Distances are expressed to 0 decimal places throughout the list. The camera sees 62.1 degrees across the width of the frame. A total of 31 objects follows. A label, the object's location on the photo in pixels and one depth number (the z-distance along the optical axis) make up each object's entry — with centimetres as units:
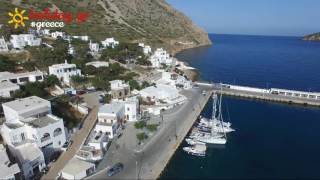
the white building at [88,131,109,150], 3912
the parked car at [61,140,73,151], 3855
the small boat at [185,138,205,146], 4613
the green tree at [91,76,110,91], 6228
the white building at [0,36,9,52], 7212
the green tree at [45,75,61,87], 5735
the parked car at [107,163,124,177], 3462
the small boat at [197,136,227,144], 4703
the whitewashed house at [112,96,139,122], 4991
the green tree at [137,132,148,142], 4344
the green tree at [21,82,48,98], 5112
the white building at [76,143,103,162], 3675
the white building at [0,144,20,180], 2975
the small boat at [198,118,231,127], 5310
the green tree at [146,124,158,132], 4681
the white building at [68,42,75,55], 8131
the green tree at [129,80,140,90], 6451
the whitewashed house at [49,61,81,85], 6162
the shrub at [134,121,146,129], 4750
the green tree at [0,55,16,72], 6149
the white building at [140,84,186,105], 5962
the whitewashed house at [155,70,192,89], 7194
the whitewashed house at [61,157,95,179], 3258
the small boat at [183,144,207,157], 4353
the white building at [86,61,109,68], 7304
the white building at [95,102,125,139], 4406
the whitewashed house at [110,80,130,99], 5839
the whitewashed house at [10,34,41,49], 7650
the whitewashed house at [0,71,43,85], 5462
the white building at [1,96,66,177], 3428
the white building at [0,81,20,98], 4831
